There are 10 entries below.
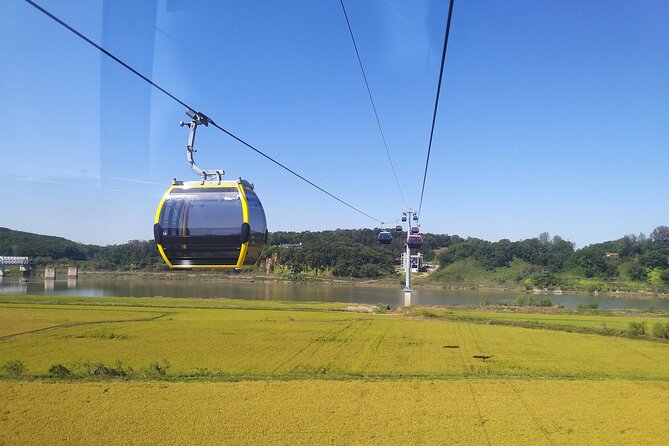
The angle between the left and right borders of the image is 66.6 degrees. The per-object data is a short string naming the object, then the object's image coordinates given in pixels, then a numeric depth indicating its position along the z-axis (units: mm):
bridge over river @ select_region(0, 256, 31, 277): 84056
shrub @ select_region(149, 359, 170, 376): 20438
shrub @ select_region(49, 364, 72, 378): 19672
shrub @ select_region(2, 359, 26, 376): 19734
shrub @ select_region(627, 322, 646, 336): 34500
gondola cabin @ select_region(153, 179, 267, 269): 10336
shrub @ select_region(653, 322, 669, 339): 33094
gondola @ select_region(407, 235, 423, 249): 32906
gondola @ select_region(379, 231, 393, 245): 33344
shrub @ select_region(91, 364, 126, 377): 20125
